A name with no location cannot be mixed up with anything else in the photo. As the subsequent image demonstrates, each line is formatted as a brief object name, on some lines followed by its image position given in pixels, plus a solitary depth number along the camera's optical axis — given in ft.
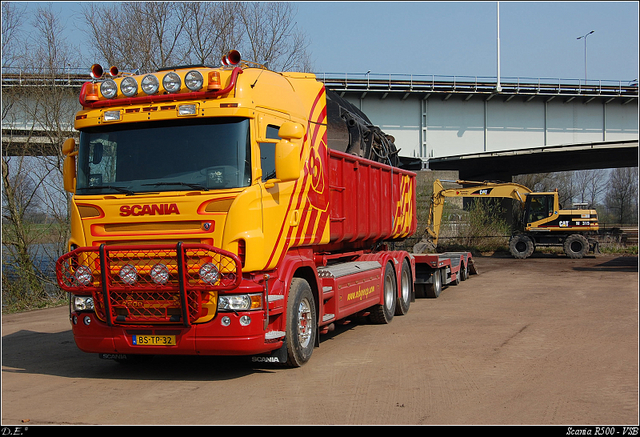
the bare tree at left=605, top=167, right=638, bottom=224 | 270.26
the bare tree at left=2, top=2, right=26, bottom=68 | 66.90
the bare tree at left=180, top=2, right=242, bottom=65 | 79.00
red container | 32.35
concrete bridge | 115.85
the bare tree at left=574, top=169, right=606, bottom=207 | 291.99
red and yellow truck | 22.52
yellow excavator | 93.97
